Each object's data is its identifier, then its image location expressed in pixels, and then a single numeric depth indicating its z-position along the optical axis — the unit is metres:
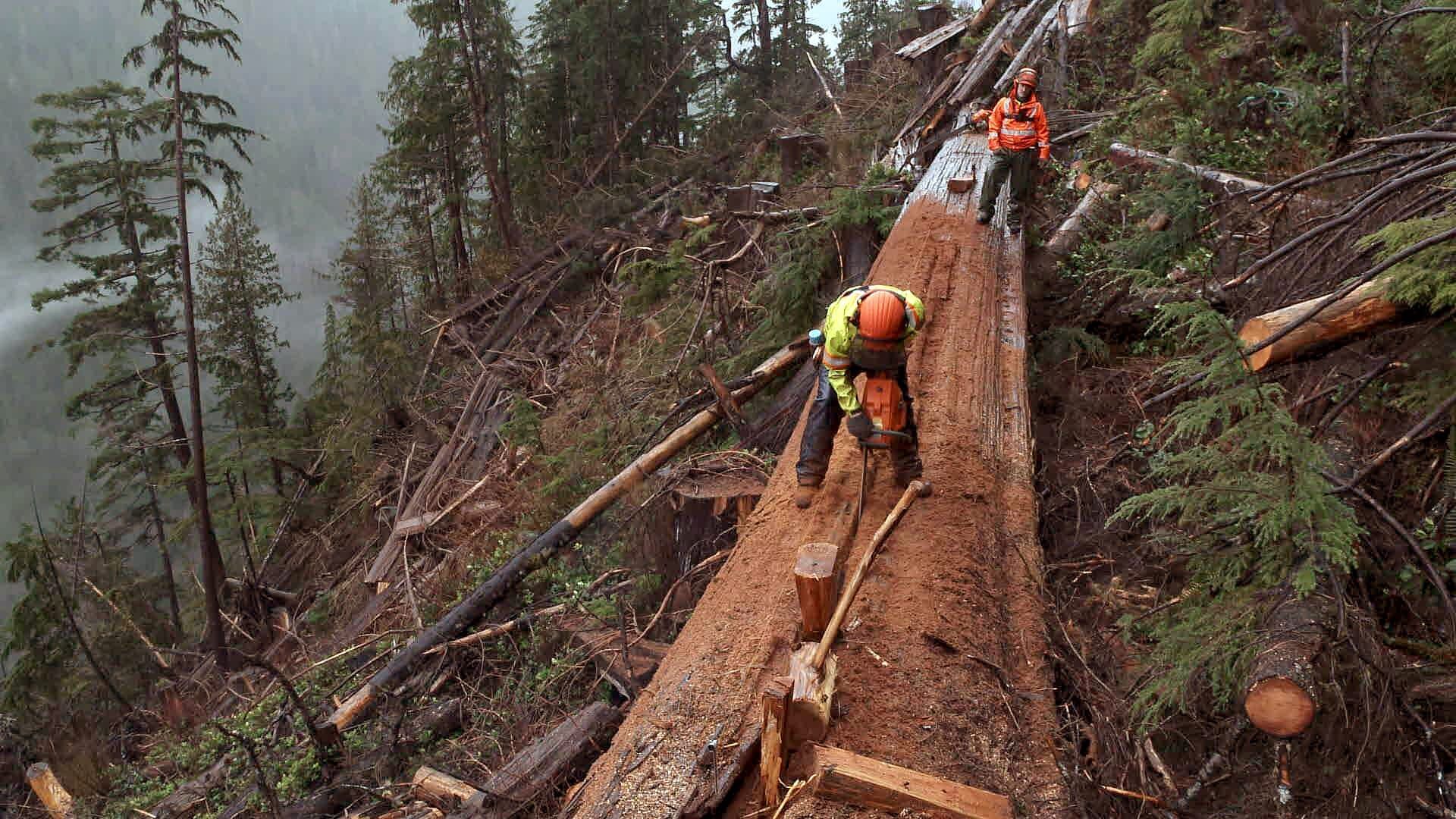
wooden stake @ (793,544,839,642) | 3.30
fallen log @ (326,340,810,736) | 7.11
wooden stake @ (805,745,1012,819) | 2.77
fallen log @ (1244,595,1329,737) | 2.74
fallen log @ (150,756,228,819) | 7.73
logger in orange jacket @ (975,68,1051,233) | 7.81
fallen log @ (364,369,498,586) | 10.89
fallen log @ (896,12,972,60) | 15.19
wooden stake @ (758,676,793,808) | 2.77
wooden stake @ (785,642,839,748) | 2.96
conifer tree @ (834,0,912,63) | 33.06
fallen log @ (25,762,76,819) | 9.73
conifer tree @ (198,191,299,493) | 27.09
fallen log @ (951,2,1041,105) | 12.88
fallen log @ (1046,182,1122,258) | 8.26
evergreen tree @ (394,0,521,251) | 21.81
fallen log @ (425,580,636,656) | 6.57
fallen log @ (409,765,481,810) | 4.61
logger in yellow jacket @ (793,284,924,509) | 4.58
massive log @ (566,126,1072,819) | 3.07
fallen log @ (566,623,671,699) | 5.04
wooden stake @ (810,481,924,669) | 3.22
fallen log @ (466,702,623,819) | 4.19
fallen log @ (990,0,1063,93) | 12.45
